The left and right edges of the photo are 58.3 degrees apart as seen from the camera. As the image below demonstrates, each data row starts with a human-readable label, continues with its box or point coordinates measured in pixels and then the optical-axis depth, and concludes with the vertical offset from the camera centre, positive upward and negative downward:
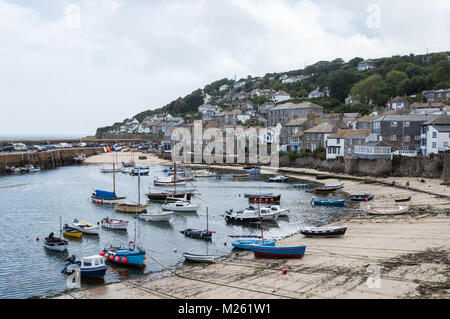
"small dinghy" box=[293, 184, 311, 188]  54.66 -5.71
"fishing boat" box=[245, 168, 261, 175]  70.27 -4.82
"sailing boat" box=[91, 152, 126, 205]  46.06 -6.22
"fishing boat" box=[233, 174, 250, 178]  66.97 -5.25
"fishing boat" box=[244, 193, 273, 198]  46.55 -5.98
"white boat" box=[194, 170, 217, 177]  68.50 -5.15
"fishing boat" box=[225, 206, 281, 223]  35.97 -6.43
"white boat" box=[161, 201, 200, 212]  41.41 -6.51
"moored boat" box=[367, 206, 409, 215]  35.50 -5.91
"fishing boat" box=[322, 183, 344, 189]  50.25 -5.26
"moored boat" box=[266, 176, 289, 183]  60.31 -5.32
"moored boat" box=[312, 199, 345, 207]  41.94 -6.12
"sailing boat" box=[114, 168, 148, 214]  40.94 -6.58
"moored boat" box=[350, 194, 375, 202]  43.22 -5.82
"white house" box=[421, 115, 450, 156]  52.50 +1.20
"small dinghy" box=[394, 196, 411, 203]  40.38 -5.56
